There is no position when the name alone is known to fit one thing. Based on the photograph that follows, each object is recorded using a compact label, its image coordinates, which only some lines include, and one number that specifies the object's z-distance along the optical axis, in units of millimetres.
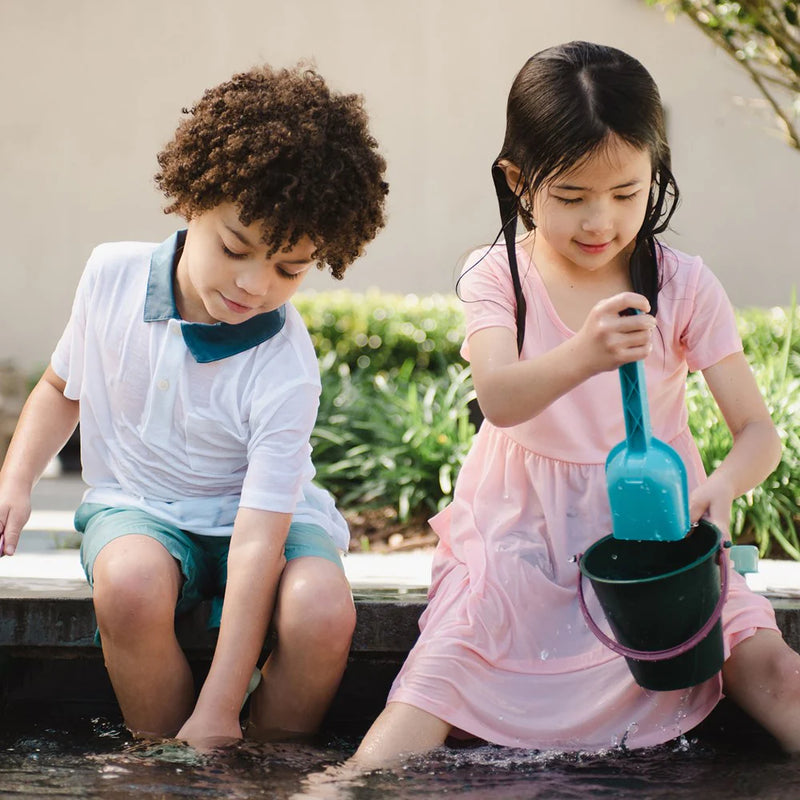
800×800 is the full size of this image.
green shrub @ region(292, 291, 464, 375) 6711
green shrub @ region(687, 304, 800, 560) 4129
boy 2270
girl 2229
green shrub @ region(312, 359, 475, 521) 4883
